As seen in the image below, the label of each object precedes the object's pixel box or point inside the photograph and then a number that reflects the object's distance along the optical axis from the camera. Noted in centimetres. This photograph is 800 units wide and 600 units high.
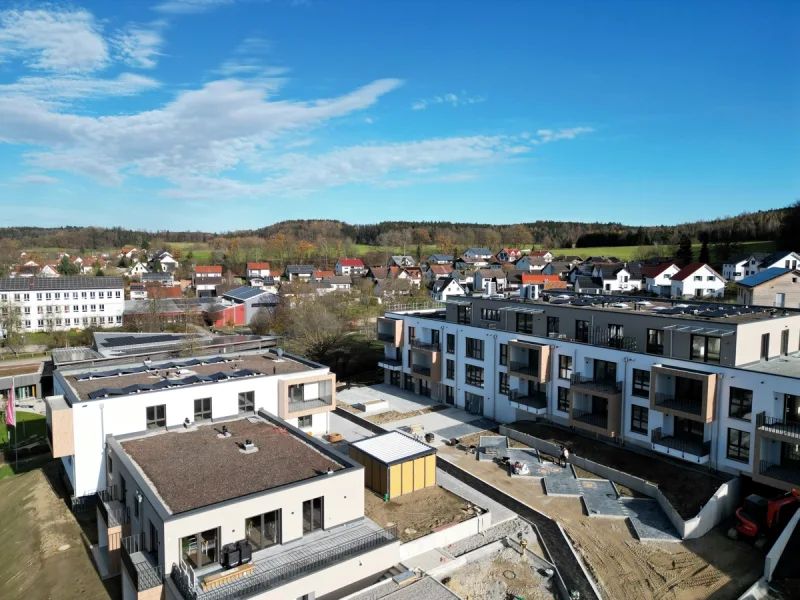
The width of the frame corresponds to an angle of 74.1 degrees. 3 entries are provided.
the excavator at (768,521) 1870
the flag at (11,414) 2622
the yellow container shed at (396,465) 2136
